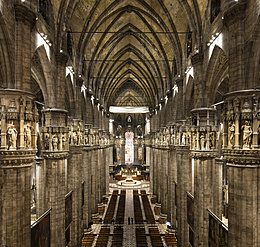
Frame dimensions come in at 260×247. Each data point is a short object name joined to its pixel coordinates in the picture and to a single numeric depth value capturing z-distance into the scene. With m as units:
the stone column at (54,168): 14.75
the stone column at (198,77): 15.31
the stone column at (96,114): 31.68
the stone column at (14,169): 9.11
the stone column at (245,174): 9.04
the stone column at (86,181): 25.02
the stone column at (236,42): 9.44
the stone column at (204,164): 14.72
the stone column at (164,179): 30.09
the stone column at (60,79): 15.55
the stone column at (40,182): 22.39
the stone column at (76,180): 19.92
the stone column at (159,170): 34.74
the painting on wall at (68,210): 17.50
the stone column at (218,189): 19.03
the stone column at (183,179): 19.53
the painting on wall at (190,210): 16.86
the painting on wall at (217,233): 11.78
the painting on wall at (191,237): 16.75
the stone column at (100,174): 36.16
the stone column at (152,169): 42.47
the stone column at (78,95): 21.19
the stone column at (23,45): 9.56
